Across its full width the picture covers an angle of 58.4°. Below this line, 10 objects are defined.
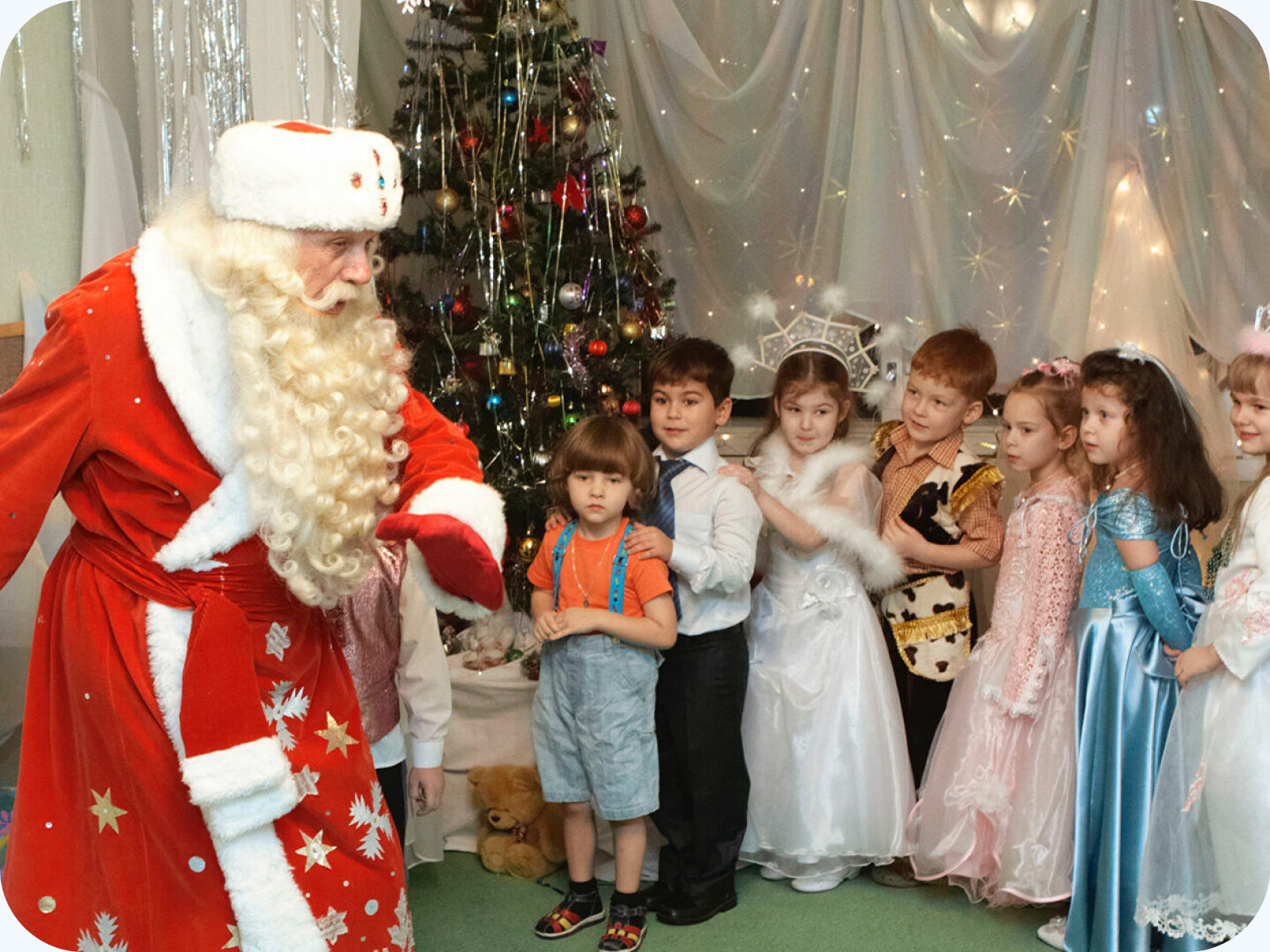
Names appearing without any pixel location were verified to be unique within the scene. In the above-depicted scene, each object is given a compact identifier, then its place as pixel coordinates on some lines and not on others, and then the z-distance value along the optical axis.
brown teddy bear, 3.44
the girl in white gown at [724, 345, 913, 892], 3.29
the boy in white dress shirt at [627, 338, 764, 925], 3.20
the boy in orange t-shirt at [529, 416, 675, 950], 3.00
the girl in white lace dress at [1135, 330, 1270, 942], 2.53
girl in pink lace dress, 3.02
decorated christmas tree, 3.93
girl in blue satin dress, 2.82
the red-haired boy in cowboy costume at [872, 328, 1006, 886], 3.36
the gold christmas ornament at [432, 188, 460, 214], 3.92
